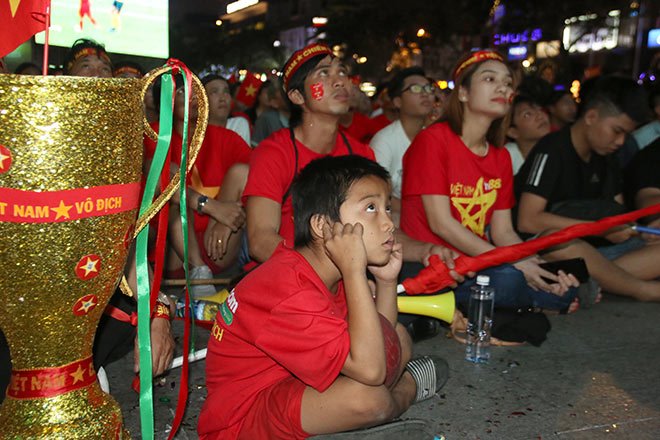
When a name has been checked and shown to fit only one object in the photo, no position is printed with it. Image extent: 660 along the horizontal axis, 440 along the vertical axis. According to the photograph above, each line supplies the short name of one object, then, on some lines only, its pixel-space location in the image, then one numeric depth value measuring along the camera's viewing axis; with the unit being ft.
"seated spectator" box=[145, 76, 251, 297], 13.23
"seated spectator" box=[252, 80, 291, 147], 25.18
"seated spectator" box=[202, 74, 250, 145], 18.38
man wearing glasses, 16.58
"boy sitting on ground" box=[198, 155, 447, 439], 6.25
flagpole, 5.01
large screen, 21.61
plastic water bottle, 11.01
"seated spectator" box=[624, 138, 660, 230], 15.21
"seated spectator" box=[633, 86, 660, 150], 20.63
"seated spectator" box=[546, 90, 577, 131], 23.04
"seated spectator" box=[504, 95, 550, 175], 19.29
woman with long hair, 11.98
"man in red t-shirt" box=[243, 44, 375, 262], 10.60
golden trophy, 4.64
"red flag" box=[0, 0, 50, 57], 5.04
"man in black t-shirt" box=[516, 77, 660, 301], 13.97
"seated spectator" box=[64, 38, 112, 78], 12.32
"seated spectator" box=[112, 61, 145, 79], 14.60
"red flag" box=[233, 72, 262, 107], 29.66
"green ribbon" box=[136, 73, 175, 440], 5.79
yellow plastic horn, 11.41
